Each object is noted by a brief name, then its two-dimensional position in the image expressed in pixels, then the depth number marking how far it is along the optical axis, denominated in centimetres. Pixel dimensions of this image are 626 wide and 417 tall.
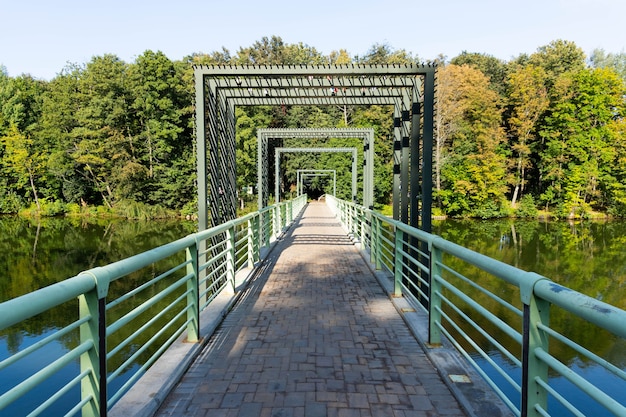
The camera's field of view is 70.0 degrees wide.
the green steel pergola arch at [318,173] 4411
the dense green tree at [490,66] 4487
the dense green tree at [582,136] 3500
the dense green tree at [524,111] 3641
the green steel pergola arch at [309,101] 612
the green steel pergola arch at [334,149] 2189
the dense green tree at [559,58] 4184
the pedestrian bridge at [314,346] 197
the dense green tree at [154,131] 3650
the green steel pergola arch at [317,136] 1455
